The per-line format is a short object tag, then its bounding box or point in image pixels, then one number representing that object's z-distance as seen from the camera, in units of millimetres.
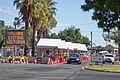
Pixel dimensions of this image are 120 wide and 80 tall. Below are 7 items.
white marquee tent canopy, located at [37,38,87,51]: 56844
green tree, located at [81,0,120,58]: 22844
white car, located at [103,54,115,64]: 61094
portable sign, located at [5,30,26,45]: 53781
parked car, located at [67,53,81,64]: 51762
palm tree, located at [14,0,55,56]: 54000
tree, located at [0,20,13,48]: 95544
